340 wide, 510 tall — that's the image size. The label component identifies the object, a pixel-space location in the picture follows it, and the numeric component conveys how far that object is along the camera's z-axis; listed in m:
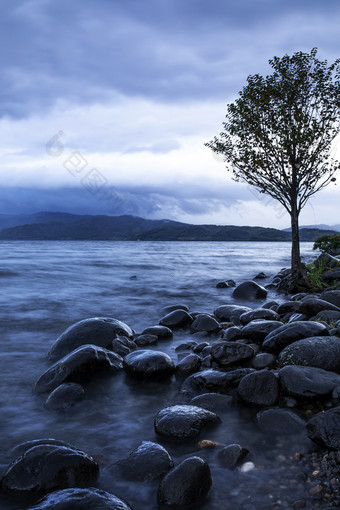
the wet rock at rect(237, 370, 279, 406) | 4.52
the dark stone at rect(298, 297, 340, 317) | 7.97
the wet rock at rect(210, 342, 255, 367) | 5.89
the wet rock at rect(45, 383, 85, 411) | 4.72
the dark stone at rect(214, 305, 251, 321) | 9.87
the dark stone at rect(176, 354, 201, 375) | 5.84
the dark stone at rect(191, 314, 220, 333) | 8.62
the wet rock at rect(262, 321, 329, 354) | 5.92
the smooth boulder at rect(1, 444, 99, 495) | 3.05
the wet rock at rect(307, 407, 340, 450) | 3.39
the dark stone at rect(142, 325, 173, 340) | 8.16
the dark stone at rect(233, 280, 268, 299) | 13.87
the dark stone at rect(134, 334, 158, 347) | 7.67
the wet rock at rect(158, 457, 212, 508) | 2.91
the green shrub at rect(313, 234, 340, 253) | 22.39
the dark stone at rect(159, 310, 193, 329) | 9.16
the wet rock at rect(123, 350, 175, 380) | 5.58
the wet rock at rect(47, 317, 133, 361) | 6.91
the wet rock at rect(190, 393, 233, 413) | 4.57
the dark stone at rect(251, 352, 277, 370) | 5.67
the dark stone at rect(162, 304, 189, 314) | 11.16
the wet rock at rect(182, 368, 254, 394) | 5.09
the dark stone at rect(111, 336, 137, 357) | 6.87
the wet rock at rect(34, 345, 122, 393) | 5.36
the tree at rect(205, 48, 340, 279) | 13.34
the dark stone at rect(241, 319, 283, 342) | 6.92
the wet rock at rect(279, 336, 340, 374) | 4.93
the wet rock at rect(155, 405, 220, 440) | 3.84
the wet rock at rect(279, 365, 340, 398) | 4.39
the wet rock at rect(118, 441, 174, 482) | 3.24
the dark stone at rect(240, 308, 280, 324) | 8.77
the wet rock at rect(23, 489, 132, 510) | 2.60
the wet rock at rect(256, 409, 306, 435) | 3.95
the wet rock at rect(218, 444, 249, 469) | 3.42
